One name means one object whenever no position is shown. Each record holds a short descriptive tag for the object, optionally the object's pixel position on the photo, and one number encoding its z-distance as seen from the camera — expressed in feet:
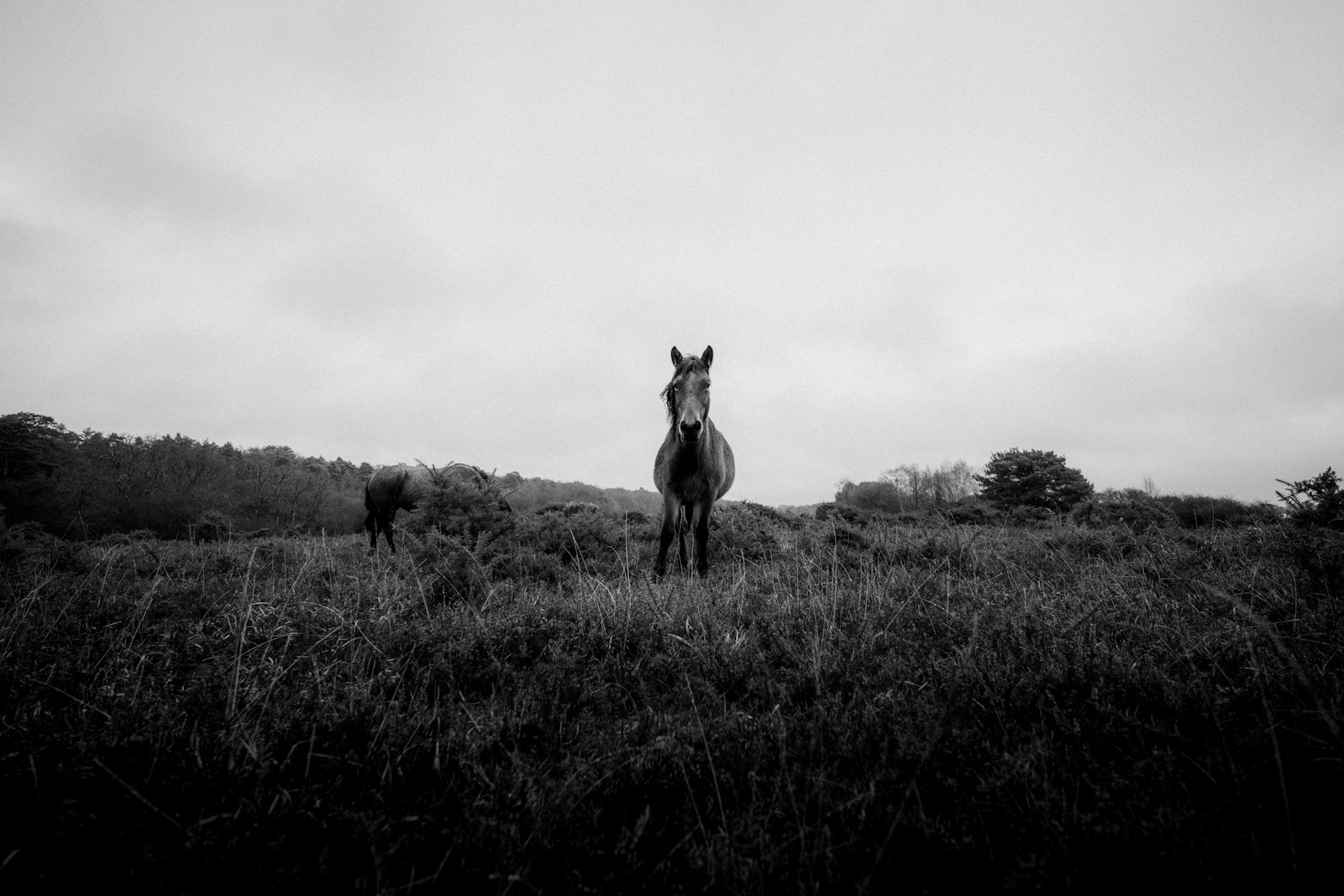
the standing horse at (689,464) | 21.12
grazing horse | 42.45
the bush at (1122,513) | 35.32
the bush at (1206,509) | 37.71
